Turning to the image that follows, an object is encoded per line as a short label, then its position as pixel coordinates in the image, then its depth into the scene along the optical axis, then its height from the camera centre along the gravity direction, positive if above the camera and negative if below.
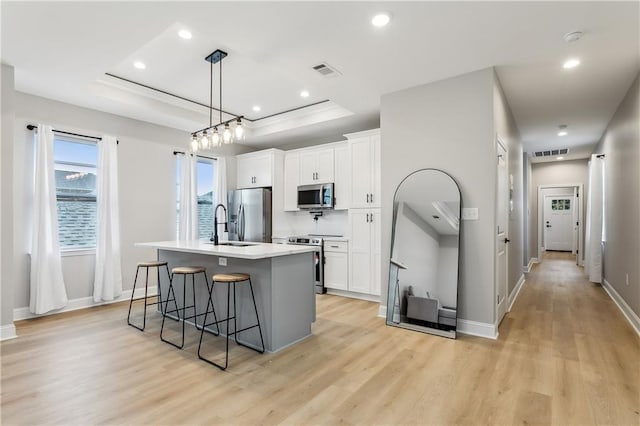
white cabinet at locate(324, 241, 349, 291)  4.94 -0.84
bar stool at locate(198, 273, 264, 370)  2.66 -0.89
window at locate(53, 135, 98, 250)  4.27 +0.28
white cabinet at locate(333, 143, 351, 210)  5.14 +0.57
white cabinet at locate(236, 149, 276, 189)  5.89 +0.82
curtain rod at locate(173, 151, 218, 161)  5.35 +0.99
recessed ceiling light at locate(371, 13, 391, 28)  2.40 +1.48
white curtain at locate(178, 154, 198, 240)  5.37 +0.18
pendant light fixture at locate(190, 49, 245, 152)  3.31 +0.85
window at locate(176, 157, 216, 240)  5.82 +0.30
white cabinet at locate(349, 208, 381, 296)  4.64 -0.58
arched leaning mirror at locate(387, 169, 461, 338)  3.35 -0.46
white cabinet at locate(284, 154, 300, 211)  5.82 +0.58
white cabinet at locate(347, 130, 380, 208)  4.70 +0.65
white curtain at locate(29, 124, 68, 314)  3.87 -0.34
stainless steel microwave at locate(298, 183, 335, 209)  5.25 +0.26
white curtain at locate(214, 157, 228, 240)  5.98 +0.53
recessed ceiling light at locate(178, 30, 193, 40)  2.97 +1.67
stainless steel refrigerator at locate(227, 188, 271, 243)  5.75 -0.05
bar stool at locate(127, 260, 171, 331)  3.56 -1.06
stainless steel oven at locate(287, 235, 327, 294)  5.14 -0.89
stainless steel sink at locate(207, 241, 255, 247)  3.67 -0.38
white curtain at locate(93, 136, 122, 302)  4.45 -0.22
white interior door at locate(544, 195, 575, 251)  10.76 -0.34
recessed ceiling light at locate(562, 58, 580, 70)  3.10 +1.48
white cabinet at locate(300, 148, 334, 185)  5.36 +0.79
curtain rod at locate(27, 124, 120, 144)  3.92 +1.04
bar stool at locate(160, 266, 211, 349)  3.12 -0.97
